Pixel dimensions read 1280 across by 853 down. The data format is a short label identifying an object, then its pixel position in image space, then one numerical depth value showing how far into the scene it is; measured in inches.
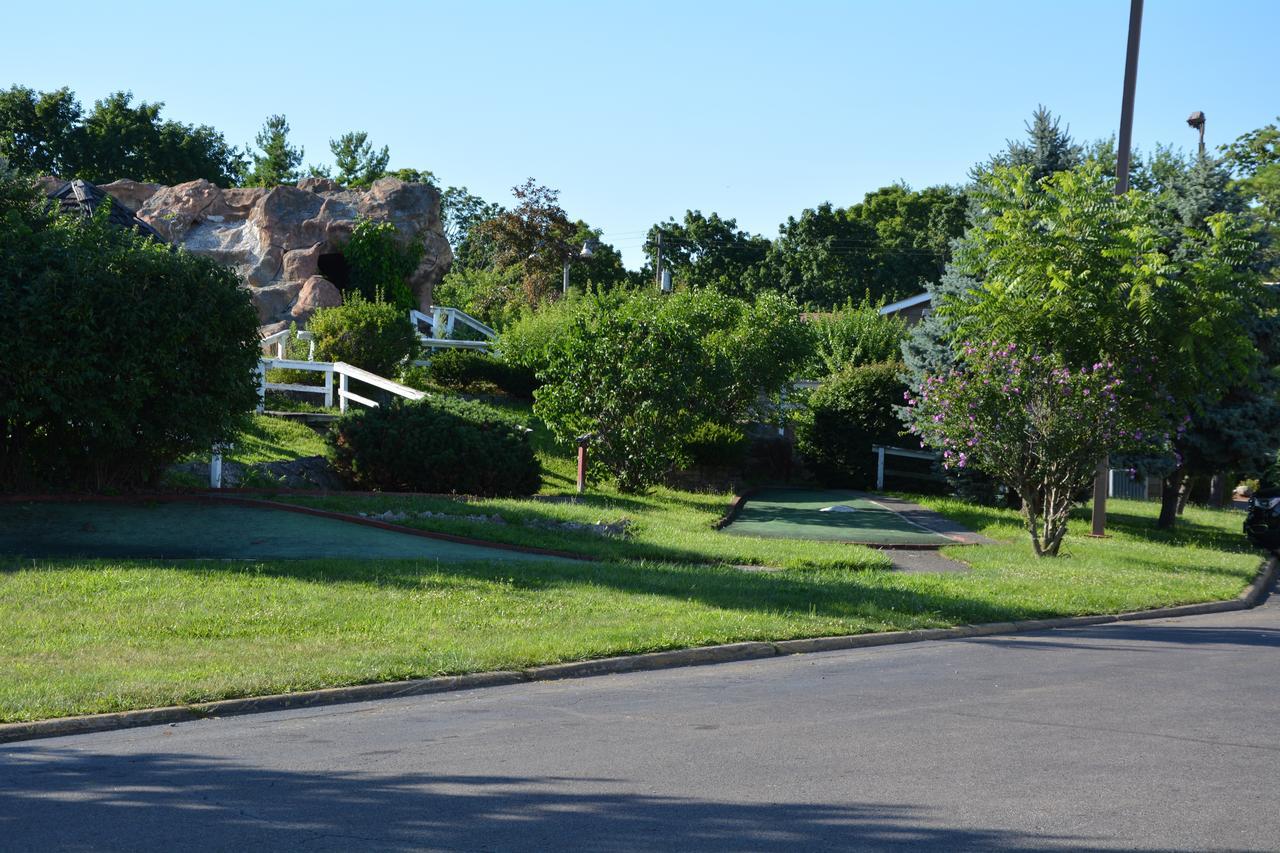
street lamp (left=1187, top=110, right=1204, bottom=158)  1359.5
